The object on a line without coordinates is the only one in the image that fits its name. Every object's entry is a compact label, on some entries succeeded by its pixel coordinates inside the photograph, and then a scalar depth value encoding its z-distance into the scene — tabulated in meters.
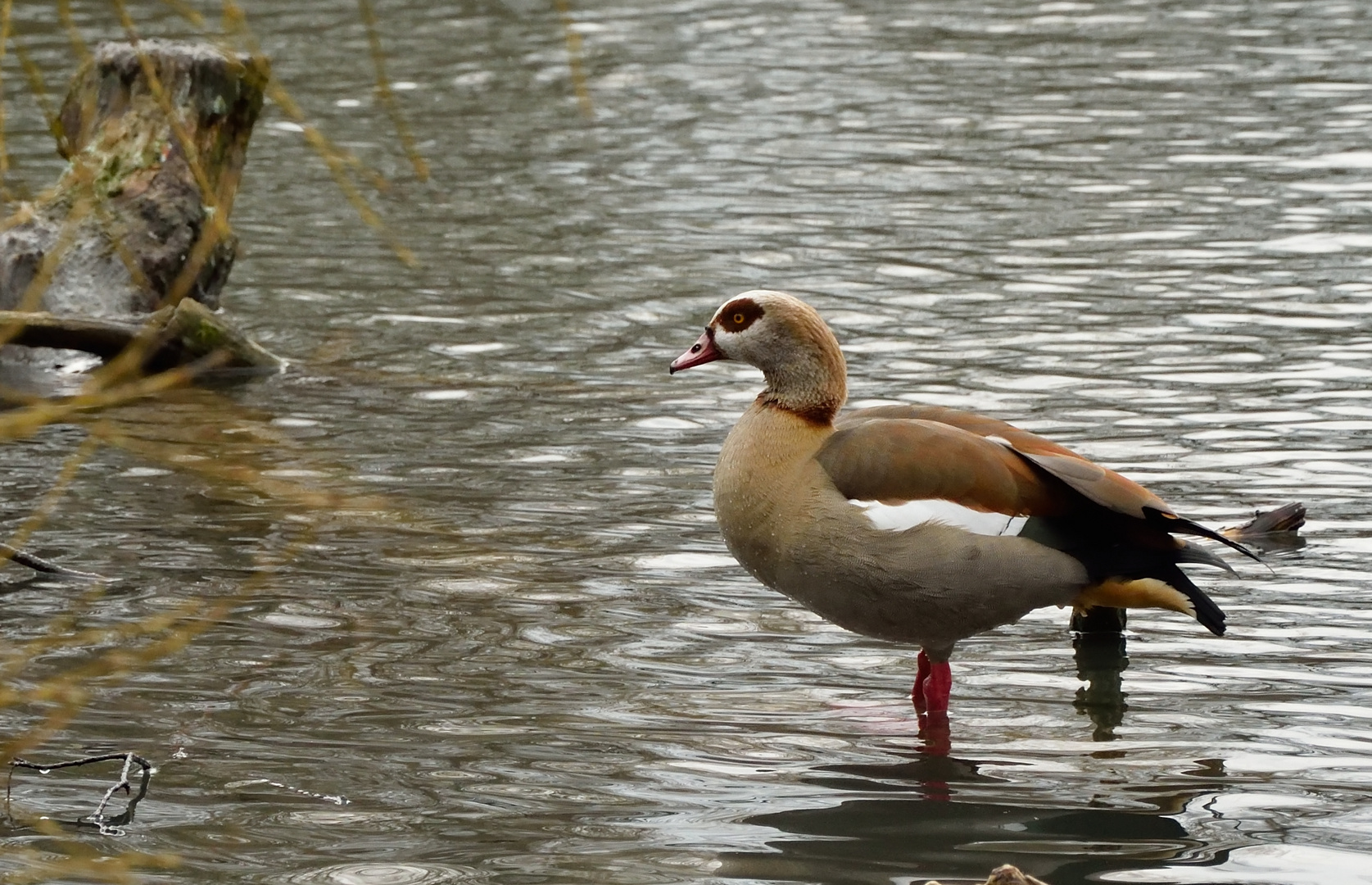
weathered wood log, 22.34
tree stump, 24.03
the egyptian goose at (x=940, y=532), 13.16
